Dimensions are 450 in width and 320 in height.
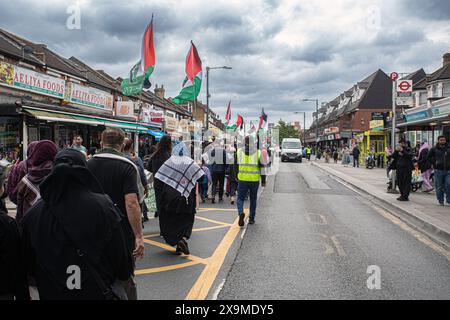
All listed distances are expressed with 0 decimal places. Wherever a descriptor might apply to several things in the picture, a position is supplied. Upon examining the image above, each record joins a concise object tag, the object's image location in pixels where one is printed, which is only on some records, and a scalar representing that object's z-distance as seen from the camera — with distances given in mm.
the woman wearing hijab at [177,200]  6484
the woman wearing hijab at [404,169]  12555
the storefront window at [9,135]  16344
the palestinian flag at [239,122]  39212
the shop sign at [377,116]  30047
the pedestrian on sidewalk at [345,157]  37216
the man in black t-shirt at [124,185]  3926
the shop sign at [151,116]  30922
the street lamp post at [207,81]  29938
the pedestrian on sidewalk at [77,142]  10340
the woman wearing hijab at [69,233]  2326
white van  43312
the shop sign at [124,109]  28719
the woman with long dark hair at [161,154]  7840
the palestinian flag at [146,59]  13695
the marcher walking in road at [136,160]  7285
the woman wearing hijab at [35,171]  4359
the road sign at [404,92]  18125
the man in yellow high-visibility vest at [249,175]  8859
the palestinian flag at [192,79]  16141
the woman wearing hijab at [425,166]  12489
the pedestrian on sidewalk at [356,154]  33656
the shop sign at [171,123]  38147
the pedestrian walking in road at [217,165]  12766
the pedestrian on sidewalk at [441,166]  11289
